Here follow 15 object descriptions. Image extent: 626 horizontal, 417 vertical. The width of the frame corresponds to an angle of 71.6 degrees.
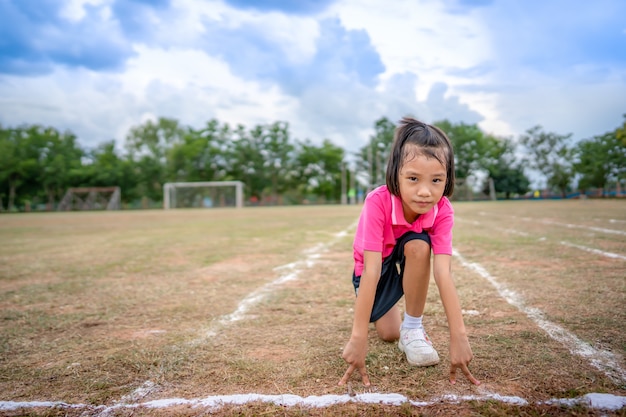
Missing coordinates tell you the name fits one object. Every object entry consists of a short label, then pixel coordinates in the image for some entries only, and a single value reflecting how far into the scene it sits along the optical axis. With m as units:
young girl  1.86
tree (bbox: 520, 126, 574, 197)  51.44
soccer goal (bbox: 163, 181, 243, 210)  41.81
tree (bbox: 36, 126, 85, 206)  45.16
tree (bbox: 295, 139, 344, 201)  55.41
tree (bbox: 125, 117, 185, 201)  59.19
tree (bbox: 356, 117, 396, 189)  55.31
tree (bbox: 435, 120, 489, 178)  54.67
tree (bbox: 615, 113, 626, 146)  33.19
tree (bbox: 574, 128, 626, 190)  42.54
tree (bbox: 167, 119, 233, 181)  50.50
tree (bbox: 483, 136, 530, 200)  52.66
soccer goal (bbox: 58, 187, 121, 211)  42.99
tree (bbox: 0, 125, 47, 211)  43.09
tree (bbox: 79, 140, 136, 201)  46.38
